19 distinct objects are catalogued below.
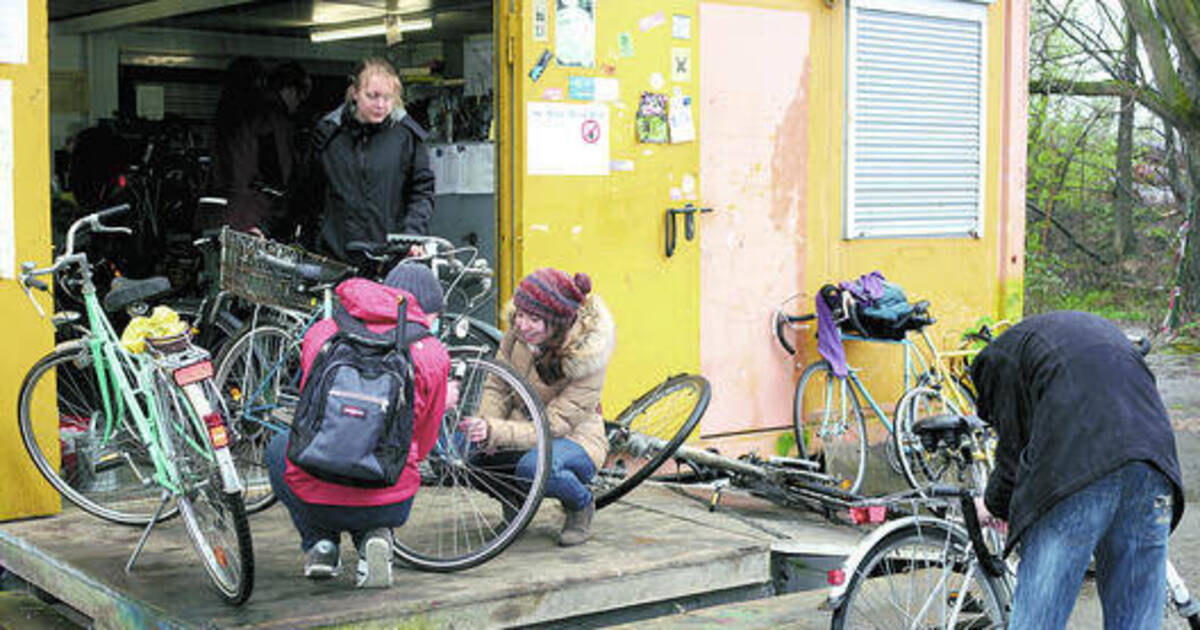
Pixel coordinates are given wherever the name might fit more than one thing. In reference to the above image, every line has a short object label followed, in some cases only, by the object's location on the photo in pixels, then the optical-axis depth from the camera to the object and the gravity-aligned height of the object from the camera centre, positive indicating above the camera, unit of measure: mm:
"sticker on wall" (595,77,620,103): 7547 +792
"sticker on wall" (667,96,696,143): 7824 +658
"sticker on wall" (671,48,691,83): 7824 +959
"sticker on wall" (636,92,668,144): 7723 +654
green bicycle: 4738 -753
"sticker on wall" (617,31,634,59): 7629 +1043
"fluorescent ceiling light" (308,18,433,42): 10296 +1551
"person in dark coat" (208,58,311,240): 8141 +487
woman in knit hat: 5410 -559
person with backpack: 4484 -611
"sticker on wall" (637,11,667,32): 7688 +1174
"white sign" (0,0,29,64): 5953 +856
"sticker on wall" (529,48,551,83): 7281 +878
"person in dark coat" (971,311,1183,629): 3914 -633
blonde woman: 6750 +319
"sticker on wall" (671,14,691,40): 7809 +1163
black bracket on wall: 7836 +94
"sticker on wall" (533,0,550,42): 7277 +1115
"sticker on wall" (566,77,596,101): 7434 +786
